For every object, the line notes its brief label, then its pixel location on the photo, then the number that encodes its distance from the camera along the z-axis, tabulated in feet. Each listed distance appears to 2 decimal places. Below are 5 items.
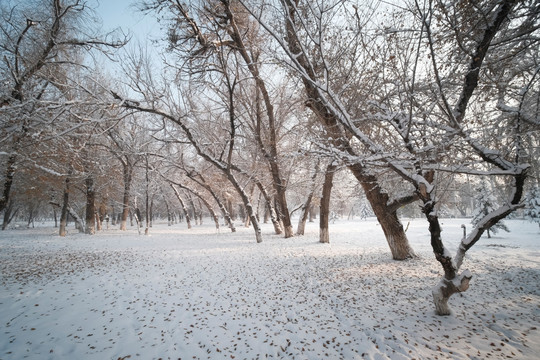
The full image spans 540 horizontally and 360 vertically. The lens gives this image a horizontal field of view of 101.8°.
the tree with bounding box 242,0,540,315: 12.97
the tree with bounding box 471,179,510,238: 58.95
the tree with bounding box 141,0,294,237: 25.72
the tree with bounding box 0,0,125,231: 23.20
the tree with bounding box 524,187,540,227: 54.06
